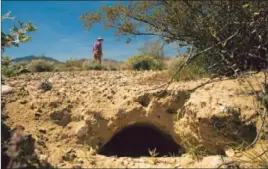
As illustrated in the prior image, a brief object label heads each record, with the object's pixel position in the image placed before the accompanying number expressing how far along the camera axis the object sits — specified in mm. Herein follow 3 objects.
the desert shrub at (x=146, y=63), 13074
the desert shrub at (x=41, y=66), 12477
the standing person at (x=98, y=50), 15445
